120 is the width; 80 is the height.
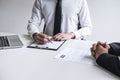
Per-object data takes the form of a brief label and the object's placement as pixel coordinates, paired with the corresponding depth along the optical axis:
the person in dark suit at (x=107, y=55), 1.01
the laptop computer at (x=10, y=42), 1.40
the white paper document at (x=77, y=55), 1.18
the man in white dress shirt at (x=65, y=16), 1.84
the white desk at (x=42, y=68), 0.98
